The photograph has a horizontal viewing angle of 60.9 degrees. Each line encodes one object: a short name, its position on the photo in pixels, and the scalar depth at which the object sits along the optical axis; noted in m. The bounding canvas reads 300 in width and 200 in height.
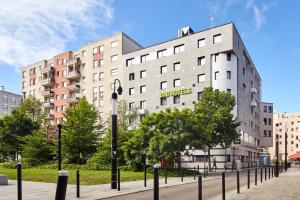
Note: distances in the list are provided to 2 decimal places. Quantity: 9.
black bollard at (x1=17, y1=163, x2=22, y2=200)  6.74
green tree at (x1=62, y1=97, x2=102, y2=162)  27.04
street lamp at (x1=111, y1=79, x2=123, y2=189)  11.97
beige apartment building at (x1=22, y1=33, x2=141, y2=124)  46.06
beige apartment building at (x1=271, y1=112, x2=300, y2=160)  99.54
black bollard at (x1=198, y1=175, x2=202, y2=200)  6.26
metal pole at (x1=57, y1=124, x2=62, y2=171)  10.16
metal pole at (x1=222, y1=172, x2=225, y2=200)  8.40
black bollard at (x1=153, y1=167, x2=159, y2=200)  4.16
